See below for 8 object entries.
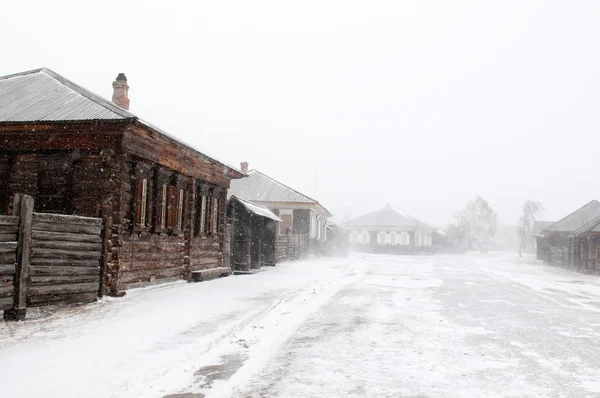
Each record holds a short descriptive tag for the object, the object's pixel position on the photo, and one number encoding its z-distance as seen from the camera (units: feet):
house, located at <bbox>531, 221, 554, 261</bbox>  167.36
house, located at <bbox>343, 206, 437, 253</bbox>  227.81
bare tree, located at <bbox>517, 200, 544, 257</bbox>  255.91
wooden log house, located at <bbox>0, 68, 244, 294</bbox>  38.04
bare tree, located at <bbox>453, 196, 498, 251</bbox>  332.39
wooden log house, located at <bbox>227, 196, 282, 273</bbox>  69.92
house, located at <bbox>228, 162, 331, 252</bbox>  127.44
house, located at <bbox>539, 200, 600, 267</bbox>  118.72
